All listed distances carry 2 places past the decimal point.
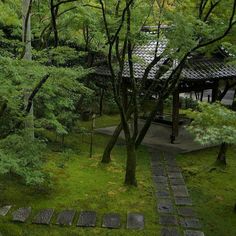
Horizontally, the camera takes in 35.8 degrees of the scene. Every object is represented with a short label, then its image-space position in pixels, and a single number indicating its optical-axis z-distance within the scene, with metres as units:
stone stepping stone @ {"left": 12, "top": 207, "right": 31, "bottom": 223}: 8.17
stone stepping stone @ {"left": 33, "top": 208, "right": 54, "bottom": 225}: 8.14
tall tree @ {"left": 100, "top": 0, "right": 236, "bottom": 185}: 8.82
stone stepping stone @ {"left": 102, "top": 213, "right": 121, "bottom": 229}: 8.12
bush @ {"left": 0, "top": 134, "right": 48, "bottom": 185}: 6.98
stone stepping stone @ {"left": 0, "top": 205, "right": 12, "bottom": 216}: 8.45
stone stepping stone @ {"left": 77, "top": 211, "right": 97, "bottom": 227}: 8.14
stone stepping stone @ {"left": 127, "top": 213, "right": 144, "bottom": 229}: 8.17
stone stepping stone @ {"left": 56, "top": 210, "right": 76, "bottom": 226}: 8.15
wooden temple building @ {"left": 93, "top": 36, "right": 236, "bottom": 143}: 15.27
